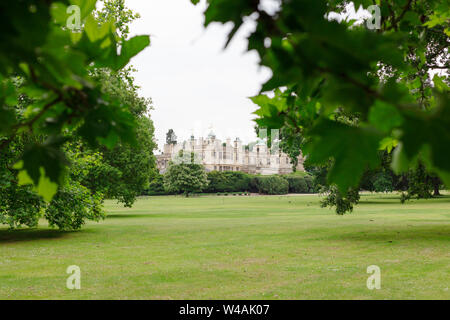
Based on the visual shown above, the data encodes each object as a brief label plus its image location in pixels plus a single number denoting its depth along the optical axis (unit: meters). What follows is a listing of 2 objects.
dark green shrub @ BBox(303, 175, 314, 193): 93.06
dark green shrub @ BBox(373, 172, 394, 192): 55.00
